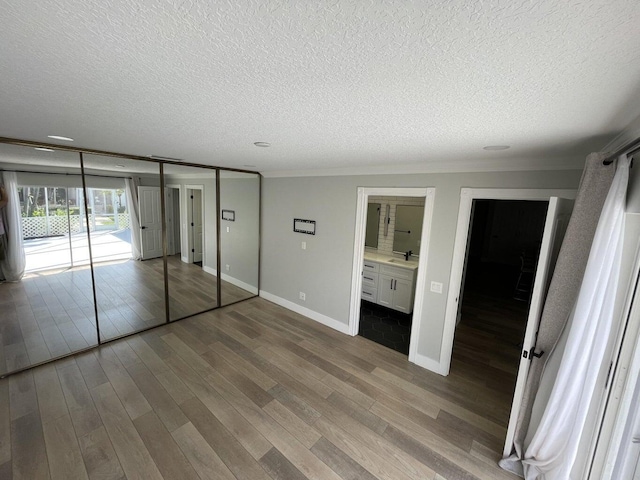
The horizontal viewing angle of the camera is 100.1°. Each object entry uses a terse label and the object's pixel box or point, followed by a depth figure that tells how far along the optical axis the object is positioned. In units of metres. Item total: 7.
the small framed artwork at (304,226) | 4.06
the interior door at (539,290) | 1.76
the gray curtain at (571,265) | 1.61
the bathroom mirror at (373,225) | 5.04
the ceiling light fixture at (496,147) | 1.97
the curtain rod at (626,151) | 1.22
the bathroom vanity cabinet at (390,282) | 4.24
